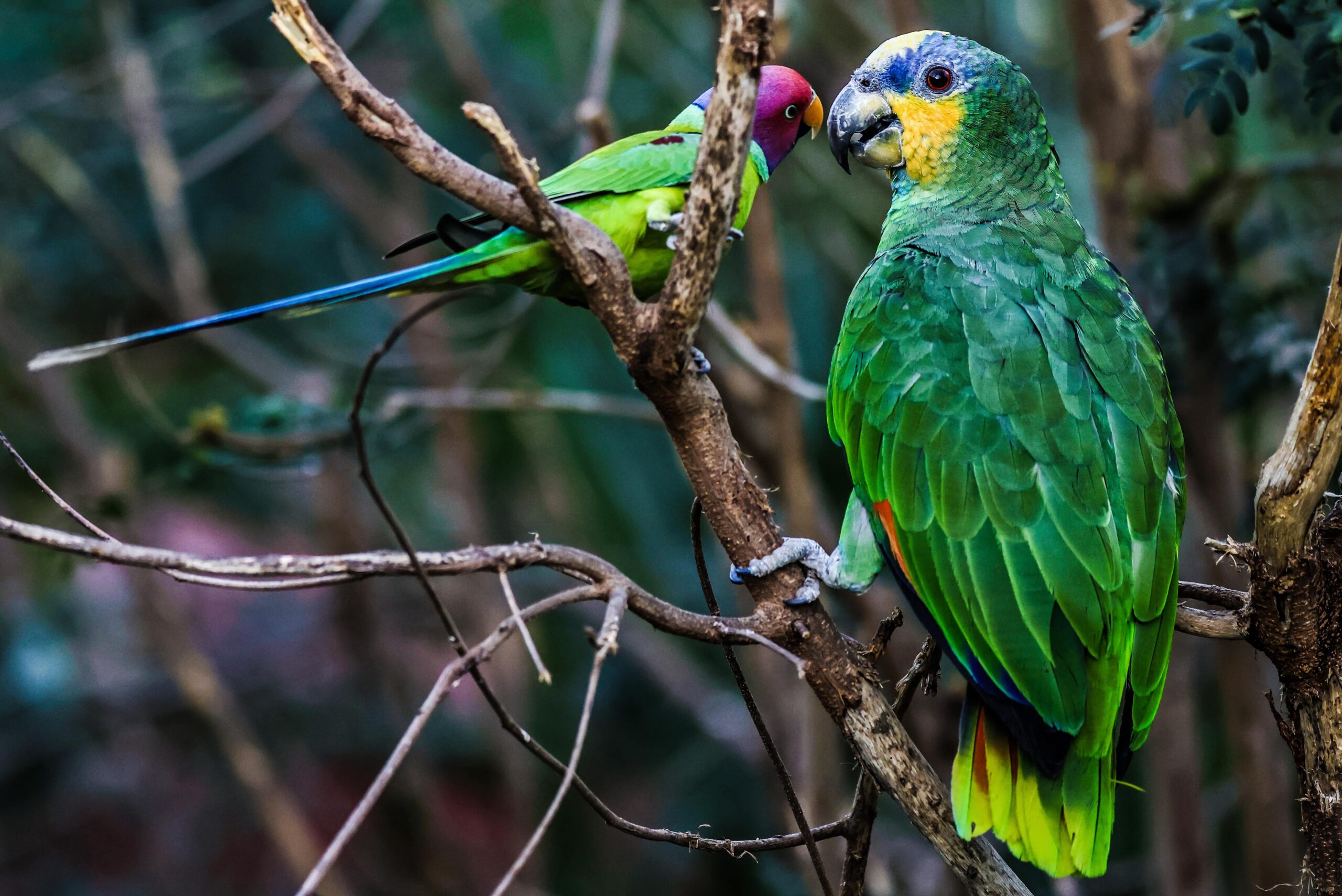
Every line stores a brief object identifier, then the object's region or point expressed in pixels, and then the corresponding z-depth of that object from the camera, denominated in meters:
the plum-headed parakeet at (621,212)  4.80
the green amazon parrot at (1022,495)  4.78
